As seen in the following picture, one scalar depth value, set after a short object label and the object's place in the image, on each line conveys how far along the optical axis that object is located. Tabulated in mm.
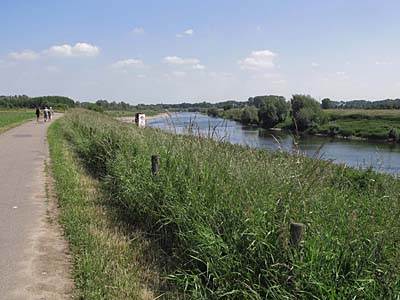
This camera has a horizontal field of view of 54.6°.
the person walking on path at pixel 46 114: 45719
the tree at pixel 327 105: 55716
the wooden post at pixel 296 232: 3493
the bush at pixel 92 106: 70488
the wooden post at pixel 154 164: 6895
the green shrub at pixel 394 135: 36344
